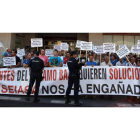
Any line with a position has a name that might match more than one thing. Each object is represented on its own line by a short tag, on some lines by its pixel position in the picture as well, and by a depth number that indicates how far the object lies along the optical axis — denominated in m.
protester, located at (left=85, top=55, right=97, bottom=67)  7.37
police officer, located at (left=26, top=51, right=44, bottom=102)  6.49
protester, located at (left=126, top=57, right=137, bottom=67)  7.34
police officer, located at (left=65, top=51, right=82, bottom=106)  6.29
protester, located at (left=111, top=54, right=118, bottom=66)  8.46
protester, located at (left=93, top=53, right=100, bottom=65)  8.33
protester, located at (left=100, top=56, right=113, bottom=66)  7.87
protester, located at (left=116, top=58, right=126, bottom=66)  7.99
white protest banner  6.96
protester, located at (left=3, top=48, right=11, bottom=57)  8.09
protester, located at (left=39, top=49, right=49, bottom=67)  7.36
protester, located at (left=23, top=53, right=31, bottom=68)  7.47
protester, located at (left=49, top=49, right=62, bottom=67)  7.46
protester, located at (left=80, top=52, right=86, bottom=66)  8.16
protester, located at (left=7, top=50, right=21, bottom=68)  7.60
